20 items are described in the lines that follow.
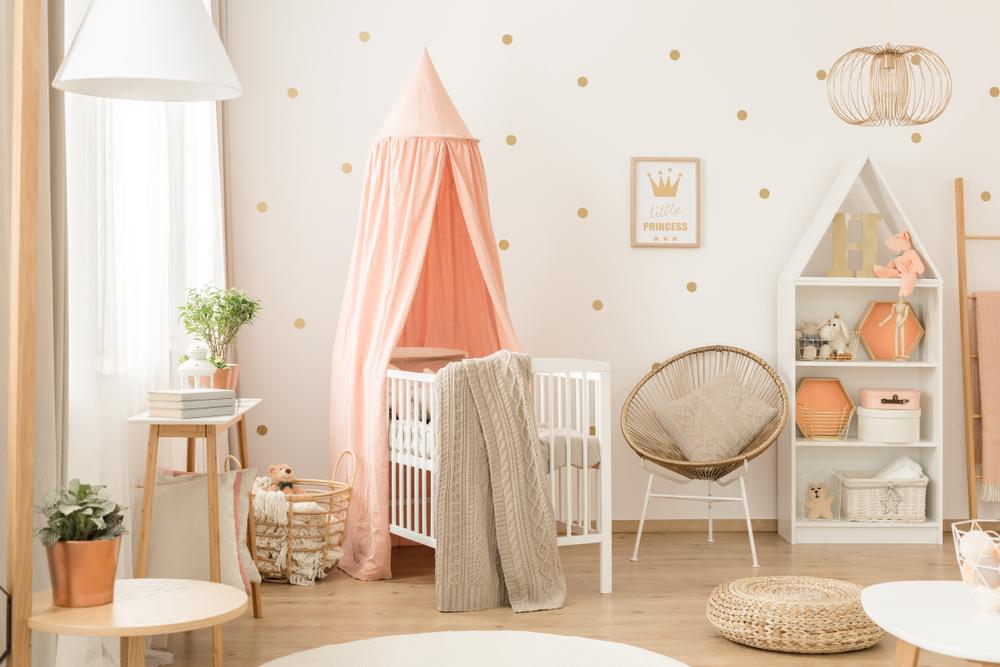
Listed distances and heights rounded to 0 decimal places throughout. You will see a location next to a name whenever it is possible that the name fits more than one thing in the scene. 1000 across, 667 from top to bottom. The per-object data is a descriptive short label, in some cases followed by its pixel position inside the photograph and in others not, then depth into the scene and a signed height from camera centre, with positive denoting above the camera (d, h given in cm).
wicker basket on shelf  363 -74
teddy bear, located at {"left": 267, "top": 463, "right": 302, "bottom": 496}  308 -53
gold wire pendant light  374 +113
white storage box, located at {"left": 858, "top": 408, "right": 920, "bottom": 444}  361 -41
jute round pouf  232 -82
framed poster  382 +61
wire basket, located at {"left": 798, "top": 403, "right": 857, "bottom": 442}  375 -41
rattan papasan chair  332 -31
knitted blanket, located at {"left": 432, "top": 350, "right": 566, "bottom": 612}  272 -52
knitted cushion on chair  346 -37
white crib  291 -39
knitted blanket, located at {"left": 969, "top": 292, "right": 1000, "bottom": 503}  371 -25
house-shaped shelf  363 -5
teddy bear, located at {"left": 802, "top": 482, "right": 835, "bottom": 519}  369 -76
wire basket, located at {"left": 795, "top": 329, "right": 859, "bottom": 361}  371 -7
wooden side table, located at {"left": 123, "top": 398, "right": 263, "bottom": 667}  211 -33
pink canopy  316 +29
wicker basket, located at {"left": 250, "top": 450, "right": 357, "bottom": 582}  300 -72
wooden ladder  374 -7
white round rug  223 -89
